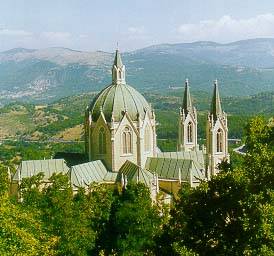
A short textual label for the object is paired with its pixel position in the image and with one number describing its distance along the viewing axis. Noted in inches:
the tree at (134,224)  1623.8
